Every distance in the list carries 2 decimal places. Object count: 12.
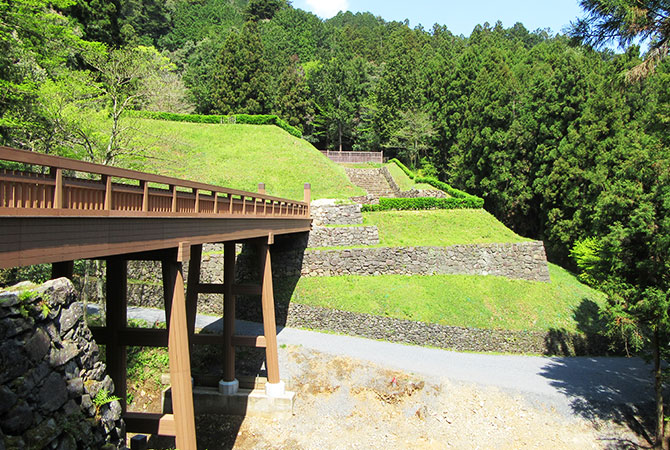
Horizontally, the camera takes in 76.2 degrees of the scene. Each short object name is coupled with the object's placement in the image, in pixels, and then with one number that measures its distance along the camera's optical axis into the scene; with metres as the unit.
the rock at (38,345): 4.95
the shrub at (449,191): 32.09
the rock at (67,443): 5.05
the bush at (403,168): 42.56
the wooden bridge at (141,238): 5.18
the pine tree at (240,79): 48.91
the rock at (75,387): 5.39
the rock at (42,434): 4.70
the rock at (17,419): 4.53
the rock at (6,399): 4.50
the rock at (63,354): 5.24
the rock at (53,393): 5.00
